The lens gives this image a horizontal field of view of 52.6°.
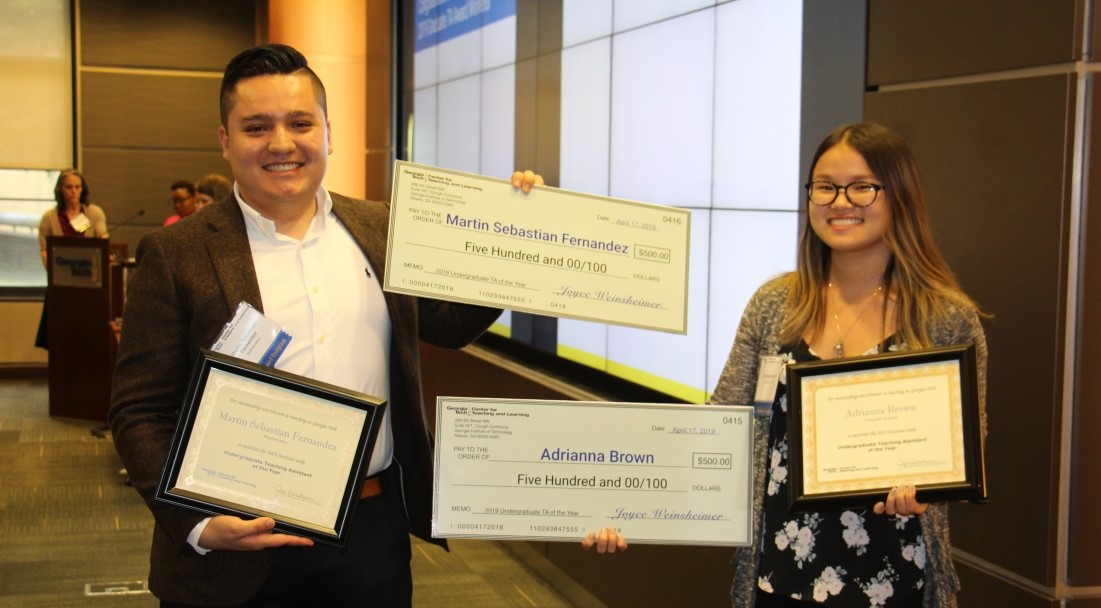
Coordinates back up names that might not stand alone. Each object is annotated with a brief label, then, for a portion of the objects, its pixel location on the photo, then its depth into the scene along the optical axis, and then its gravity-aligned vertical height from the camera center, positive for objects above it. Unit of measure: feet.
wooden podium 23.86 -1.62
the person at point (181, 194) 25.61 +1.13
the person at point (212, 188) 22.27 +1.09
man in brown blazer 5.98 -0.46
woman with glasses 6.26 -0.46
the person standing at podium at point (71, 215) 27.57 +0.63
